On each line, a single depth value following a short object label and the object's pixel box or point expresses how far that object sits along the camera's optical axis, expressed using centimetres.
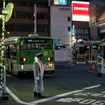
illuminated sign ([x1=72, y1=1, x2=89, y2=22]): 6644
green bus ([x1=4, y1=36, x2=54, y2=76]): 1773
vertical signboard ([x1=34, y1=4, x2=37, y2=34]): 6562
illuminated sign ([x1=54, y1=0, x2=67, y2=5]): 6800
